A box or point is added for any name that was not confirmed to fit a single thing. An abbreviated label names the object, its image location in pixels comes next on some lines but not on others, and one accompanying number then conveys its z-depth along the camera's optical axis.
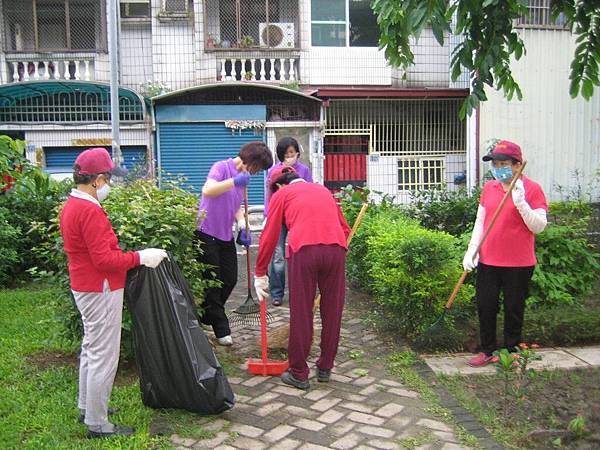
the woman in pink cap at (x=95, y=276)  3.35
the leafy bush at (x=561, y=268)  5.62
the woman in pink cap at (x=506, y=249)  4.58
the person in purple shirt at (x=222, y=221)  4.93
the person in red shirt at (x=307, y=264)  4.25
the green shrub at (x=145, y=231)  4.28
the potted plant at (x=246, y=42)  14.77
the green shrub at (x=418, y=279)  5.18
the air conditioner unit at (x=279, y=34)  14.98
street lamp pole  10.98
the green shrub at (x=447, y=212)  7.58
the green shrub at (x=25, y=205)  7.54
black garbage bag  3.66
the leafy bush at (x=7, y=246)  7.17
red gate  14.91
